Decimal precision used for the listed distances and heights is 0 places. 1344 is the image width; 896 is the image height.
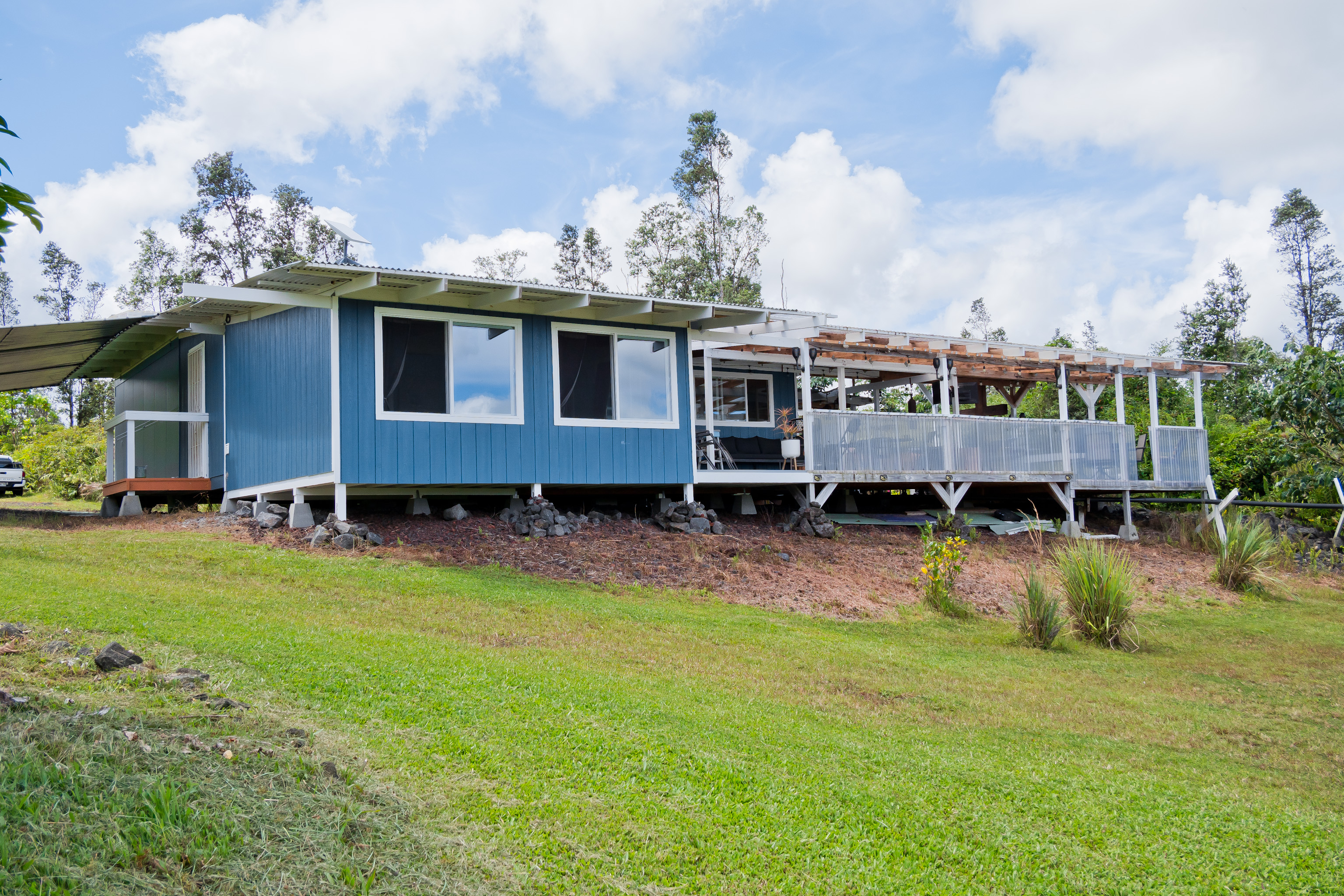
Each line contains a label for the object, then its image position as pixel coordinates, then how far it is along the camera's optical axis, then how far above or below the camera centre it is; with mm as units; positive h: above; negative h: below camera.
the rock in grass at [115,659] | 4977 -881
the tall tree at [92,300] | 41906 +8928
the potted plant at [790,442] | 15164 +581
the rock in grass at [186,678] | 4848 -976
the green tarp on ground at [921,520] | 16234 -801
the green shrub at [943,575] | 10789 -1193
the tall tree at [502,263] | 37281 +8947
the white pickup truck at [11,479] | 24094 +493
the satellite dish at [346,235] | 12297 +3370
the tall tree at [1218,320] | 38219 +6286
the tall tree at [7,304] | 45844 +9665
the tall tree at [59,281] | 40438 +9500
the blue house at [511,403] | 11977 +1240
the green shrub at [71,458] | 22125 +939
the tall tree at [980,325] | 47219 +7661
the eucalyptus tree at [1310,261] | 39625 +8712
